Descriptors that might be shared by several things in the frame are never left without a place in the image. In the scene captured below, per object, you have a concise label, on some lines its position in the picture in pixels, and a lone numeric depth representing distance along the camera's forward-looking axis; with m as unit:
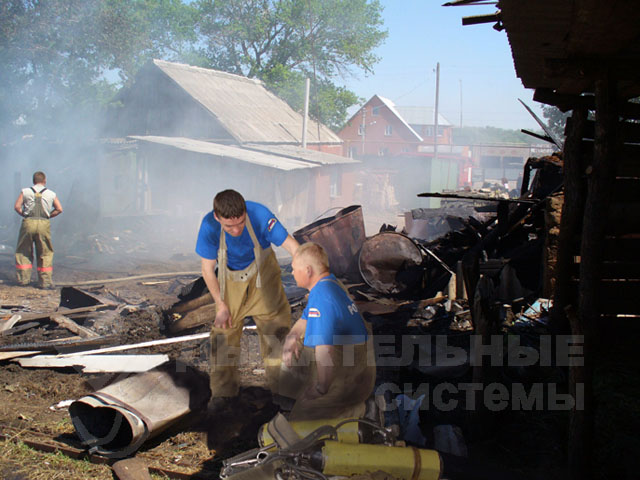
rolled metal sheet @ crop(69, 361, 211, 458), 4.04
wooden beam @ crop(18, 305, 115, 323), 6.80
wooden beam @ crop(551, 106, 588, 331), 4.31
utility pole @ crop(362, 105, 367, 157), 50.95
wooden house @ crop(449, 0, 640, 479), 2.78
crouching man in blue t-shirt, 3.14
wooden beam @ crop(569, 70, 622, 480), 3.46
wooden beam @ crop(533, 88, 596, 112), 4.36
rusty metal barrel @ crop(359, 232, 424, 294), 7.73
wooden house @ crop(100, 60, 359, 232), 18.80
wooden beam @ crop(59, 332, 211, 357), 5.64
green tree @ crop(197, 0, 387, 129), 36.22
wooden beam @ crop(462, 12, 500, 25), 3.48
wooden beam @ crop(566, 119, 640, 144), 3.92
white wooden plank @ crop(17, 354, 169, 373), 5.31
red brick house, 53.84
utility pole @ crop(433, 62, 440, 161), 38.44
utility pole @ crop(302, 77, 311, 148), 26.72
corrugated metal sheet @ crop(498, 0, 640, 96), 2.48
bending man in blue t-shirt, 4.50
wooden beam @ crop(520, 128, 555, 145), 5.59
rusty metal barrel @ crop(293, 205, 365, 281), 8.08
